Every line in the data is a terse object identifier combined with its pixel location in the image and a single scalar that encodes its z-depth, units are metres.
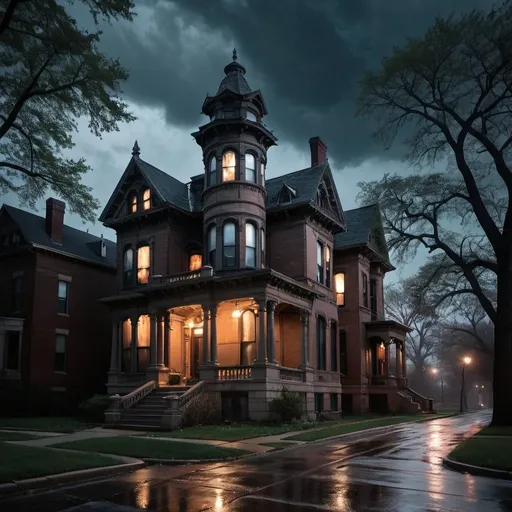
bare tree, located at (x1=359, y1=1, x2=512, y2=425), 25.09
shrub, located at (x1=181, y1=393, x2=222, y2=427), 25.16
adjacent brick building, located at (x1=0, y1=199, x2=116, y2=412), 35.00
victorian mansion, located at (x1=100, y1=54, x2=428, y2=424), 28.22
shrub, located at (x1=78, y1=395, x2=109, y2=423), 27.17
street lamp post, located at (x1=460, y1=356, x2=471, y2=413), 49.71
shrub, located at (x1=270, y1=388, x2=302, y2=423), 26.36
